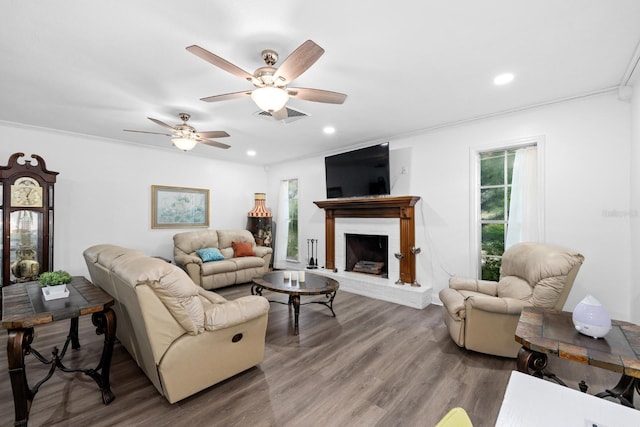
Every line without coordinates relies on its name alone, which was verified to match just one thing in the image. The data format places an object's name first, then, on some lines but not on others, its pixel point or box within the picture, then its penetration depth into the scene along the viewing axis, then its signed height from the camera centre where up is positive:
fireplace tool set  5.77 -0.84
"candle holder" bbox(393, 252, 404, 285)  4.40 -0.68
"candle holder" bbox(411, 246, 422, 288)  4.25 -0.57
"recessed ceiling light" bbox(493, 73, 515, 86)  2.62 +1.33
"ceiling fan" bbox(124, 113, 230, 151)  3.31 +0.98
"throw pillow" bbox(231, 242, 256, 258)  5.60 -0.71
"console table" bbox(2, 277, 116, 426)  1.66 -0.66
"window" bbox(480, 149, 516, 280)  3.71 +0.13
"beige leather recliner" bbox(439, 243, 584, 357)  2.41 -0.78
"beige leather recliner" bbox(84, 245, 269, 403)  1.77 -0.79
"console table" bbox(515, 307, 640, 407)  1.48 -0.76
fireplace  4.35 +0.03
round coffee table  3.18 -0.87
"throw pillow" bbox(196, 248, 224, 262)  5.10 -0.75
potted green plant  2.10 -0.56
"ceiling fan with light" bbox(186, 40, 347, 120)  1.79 +1.03
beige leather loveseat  4.77 -0.84
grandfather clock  3.57 -0.08
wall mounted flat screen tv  4.51 +0.74
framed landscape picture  5.31 +0.14
